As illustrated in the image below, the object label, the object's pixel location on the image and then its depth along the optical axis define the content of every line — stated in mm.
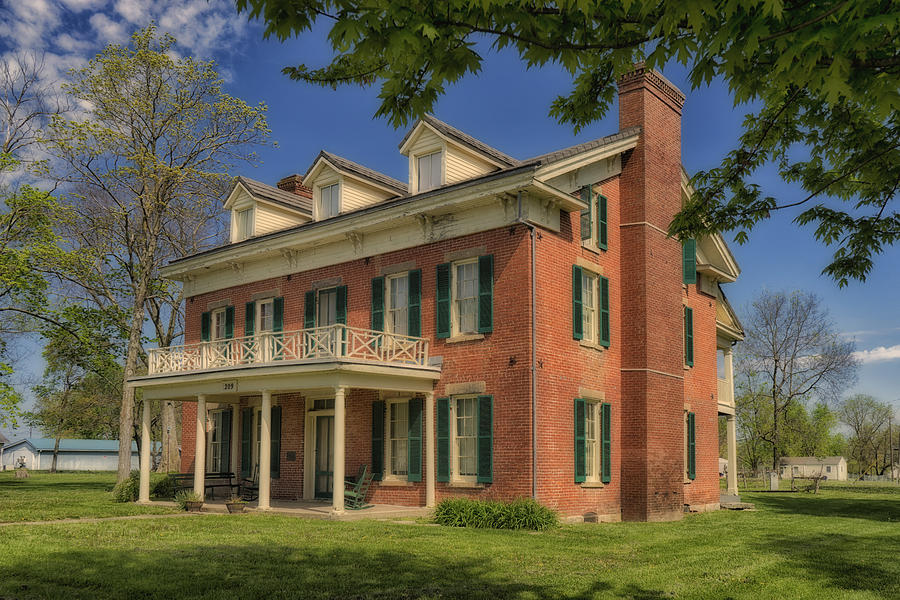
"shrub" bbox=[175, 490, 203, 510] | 19500
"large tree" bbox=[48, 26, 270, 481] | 29594
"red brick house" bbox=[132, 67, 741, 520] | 18000
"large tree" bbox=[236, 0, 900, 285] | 4055
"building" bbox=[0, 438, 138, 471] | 88625
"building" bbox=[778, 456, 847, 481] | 81750
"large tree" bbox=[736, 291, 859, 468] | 54938
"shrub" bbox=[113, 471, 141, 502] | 22531
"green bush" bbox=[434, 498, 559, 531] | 16172
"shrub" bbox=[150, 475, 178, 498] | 23781
